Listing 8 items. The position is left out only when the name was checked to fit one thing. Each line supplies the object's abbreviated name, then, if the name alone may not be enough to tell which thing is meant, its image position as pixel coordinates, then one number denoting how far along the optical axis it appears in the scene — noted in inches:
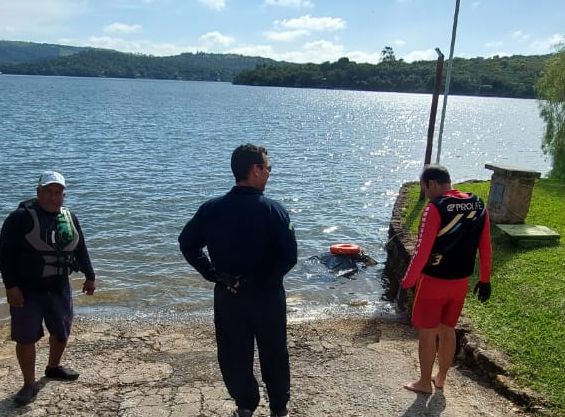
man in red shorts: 173.3
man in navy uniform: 143.8
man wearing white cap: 178.4
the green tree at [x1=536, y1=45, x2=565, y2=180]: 728.3
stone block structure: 393.7
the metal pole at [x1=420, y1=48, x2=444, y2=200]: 536.7
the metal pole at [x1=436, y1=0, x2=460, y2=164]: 527.8
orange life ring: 475.2
